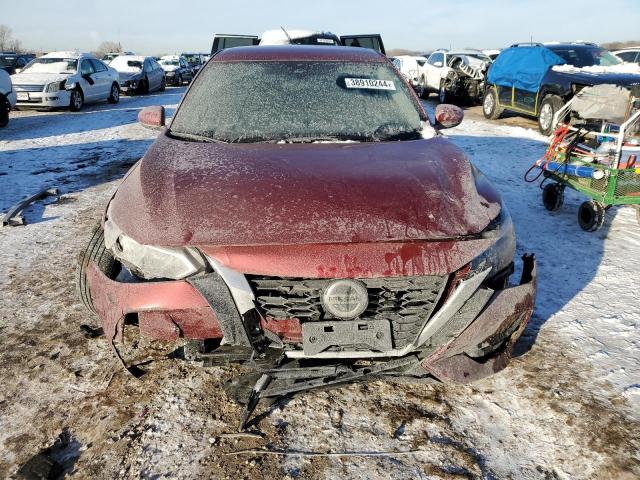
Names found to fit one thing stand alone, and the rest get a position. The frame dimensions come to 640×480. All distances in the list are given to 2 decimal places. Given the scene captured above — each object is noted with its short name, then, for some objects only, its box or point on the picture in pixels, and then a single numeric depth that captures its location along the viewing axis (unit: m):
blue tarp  10.57
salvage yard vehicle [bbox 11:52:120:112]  12.70
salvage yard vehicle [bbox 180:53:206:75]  31.47
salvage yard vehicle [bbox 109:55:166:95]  18.85
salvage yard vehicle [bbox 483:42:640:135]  9.34
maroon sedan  2.06
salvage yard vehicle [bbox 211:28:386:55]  11.65
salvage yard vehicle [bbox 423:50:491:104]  15.41
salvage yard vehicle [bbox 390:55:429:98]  17.82
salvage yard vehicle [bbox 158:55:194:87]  25.16
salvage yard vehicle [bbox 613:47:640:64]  16.47
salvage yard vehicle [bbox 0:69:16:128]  10.87
